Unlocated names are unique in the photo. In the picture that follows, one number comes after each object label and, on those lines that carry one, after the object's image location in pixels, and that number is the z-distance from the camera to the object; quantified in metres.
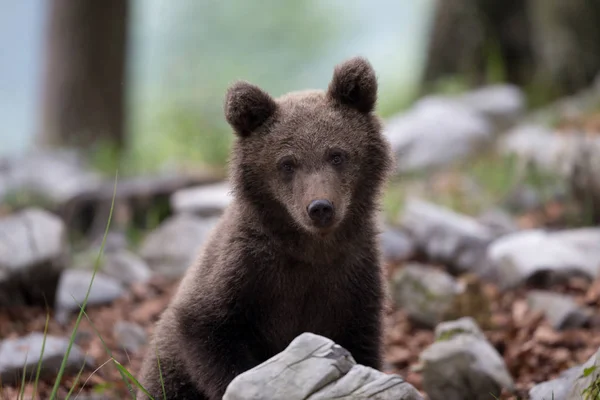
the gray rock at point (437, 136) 20.58
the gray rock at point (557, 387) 7.99
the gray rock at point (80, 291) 13.16
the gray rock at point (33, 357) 9.59
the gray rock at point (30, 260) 12.19
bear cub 8.04
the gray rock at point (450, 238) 14.04
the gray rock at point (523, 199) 16.67
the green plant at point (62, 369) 6.86
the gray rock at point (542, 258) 12.77
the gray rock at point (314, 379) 6.56
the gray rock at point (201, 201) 16.80
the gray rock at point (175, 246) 15.16
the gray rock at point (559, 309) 11.49
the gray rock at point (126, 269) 14.84
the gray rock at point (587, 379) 7.15
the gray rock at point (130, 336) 11.98
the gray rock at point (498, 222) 15.19
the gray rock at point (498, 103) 22.78
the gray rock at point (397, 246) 14.86
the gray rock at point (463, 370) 9.23
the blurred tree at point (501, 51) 23.77
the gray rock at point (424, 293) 11.98
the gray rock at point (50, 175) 18.27
